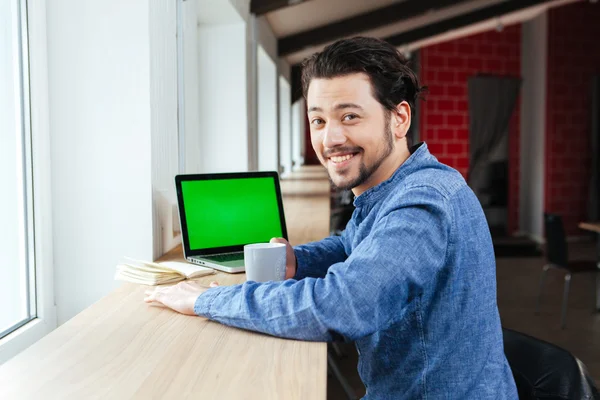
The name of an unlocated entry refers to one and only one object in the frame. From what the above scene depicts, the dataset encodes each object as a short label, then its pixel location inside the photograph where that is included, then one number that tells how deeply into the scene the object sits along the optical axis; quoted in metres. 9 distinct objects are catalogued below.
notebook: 1.75
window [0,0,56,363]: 1.66
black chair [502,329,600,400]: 1.17
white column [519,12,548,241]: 8.30
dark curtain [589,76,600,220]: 8.21
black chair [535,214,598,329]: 4.49
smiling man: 1.12
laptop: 2.07
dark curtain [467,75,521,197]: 8.16
